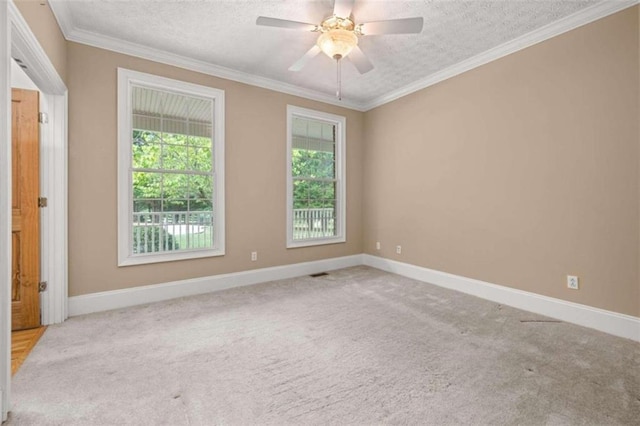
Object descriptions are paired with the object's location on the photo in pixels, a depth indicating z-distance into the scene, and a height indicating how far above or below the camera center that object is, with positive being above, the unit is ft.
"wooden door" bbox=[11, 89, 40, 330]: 8.45 +0.17
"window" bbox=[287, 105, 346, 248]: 14.48 +1.84
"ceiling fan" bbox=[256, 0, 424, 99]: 7.52 +4.92
